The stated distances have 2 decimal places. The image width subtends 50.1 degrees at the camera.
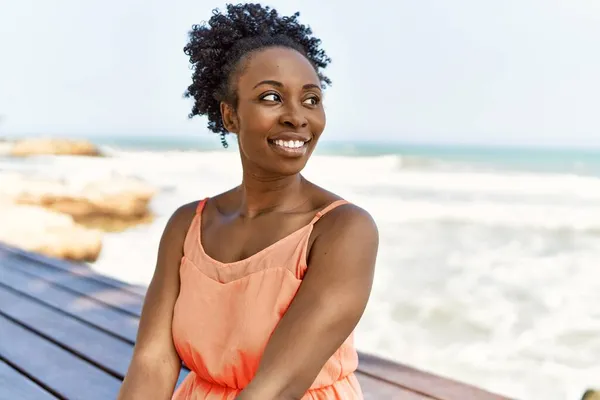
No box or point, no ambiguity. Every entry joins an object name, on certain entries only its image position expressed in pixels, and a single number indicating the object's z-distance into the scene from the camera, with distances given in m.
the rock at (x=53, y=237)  5.39
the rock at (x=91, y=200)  8.55
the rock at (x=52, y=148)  20.22
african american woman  1.09
